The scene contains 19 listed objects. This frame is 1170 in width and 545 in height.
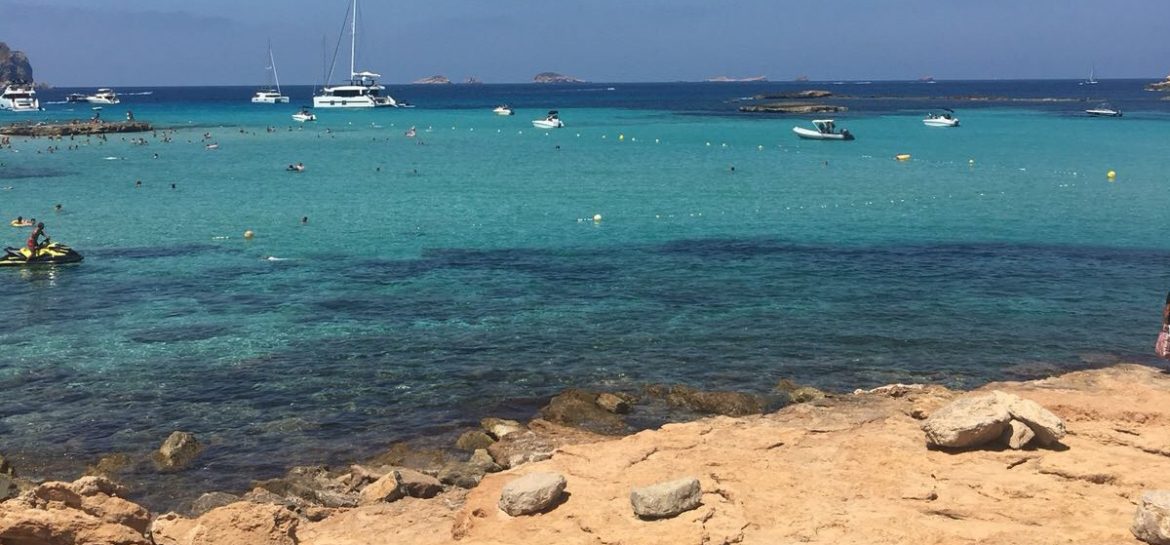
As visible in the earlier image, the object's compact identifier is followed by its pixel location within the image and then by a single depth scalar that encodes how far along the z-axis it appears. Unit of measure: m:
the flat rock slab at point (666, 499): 12.33
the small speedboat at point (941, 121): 98.38
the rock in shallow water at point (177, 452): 16.75
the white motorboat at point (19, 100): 147.75
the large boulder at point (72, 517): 9.61
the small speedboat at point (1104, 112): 113.22
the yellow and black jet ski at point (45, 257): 31.97
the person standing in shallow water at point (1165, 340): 20.47
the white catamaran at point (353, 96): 149.12
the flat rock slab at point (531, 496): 12.97
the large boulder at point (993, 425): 14.23
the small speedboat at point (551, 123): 104.94
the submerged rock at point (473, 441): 17.28
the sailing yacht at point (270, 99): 180.68
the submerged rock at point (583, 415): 18.28
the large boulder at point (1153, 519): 10.91
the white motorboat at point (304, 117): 119.88
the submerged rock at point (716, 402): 18.98
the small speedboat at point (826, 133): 82.38
